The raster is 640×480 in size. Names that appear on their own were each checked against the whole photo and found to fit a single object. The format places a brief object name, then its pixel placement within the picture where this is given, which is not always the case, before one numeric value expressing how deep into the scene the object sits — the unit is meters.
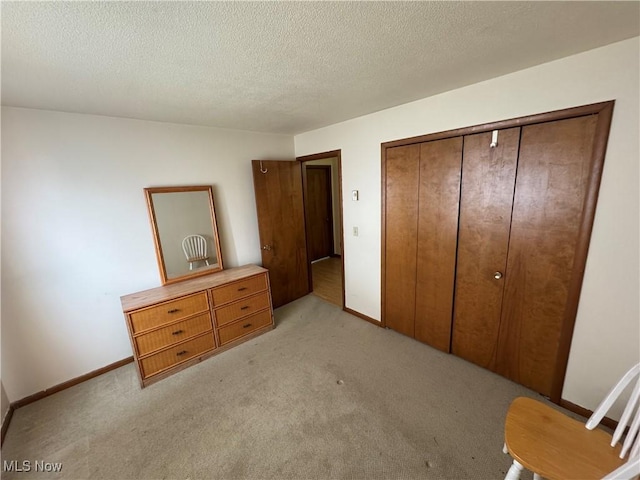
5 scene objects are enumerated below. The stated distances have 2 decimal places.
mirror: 2.43
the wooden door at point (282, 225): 3.06
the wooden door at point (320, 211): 5.11
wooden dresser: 2.07
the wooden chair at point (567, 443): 0.96
